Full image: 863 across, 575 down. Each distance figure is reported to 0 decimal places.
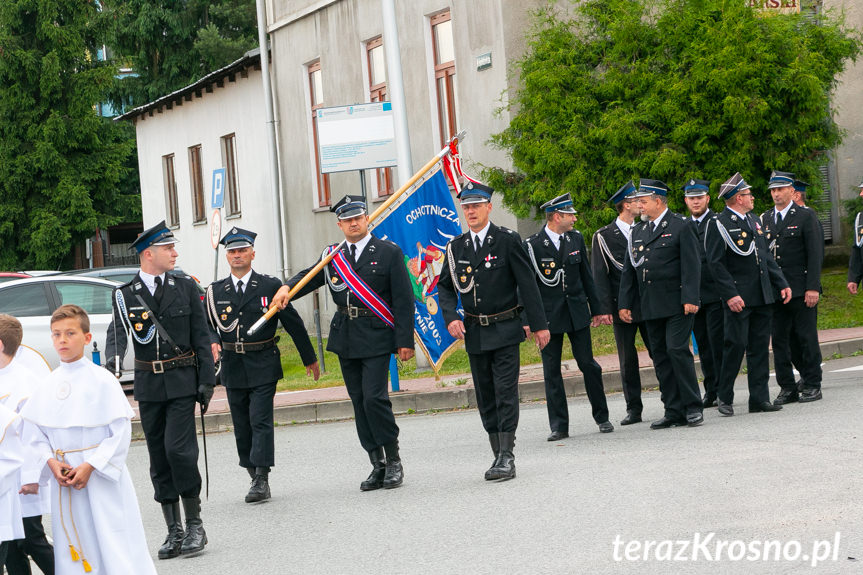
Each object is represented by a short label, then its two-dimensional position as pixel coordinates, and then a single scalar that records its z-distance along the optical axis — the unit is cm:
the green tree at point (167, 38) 4950
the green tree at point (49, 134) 4422
